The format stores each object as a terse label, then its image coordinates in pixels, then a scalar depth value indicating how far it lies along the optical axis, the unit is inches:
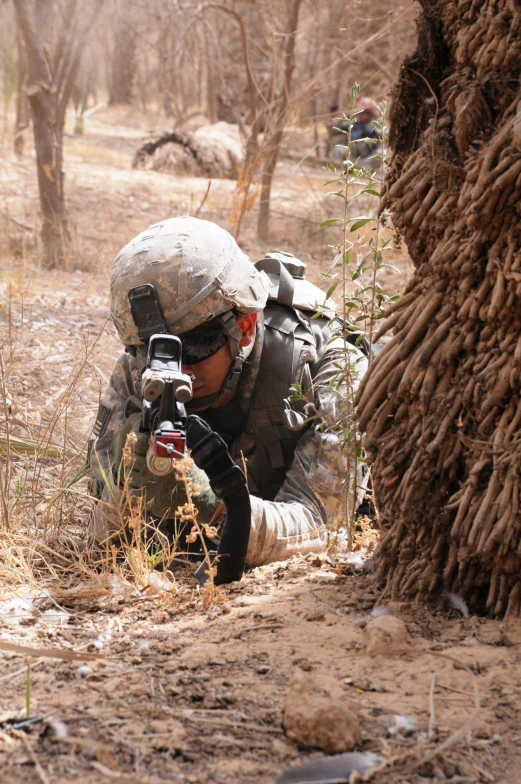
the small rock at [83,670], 124.1
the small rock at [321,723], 117.1
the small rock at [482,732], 118.1
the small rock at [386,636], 124.4
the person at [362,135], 570.3
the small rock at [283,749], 117.3
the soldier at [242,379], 149.1
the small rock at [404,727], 118.4
